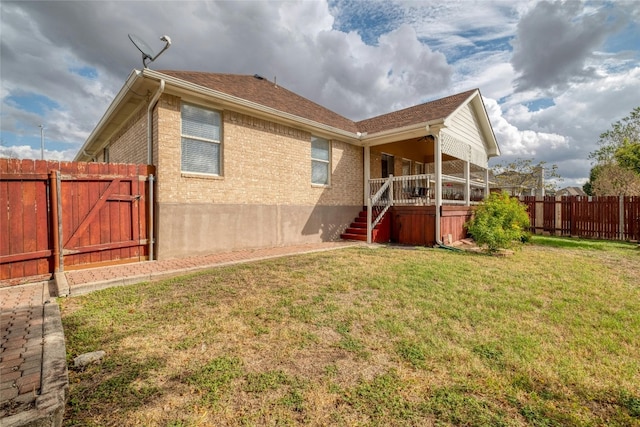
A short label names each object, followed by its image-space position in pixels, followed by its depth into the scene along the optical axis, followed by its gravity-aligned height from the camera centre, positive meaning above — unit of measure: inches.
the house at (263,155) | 274.8 +71.7
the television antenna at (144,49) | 278.8 +162.4
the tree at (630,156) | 606.2 +118.7
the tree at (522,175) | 1008.9 +130.6
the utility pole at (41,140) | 1190.4 +319.5
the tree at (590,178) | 1214.3 +150.5
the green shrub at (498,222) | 317.7 -14.4
